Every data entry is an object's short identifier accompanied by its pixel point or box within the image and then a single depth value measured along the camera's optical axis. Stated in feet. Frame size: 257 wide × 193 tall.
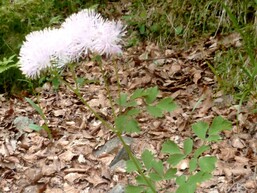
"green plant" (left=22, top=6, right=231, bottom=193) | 4.23
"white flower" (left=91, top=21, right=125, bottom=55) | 4.17
